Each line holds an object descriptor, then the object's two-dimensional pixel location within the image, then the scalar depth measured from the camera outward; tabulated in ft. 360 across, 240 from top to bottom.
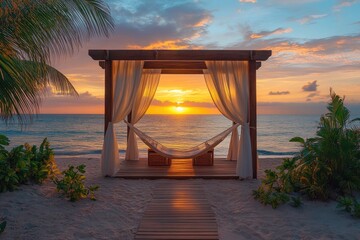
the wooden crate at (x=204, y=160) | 21.11
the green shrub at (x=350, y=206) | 11.35
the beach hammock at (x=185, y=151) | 18.35
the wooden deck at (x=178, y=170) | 17.94
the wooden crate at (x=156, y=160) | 21.02
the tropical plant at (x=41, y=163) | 15.43
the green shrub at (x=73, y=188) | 13.07
